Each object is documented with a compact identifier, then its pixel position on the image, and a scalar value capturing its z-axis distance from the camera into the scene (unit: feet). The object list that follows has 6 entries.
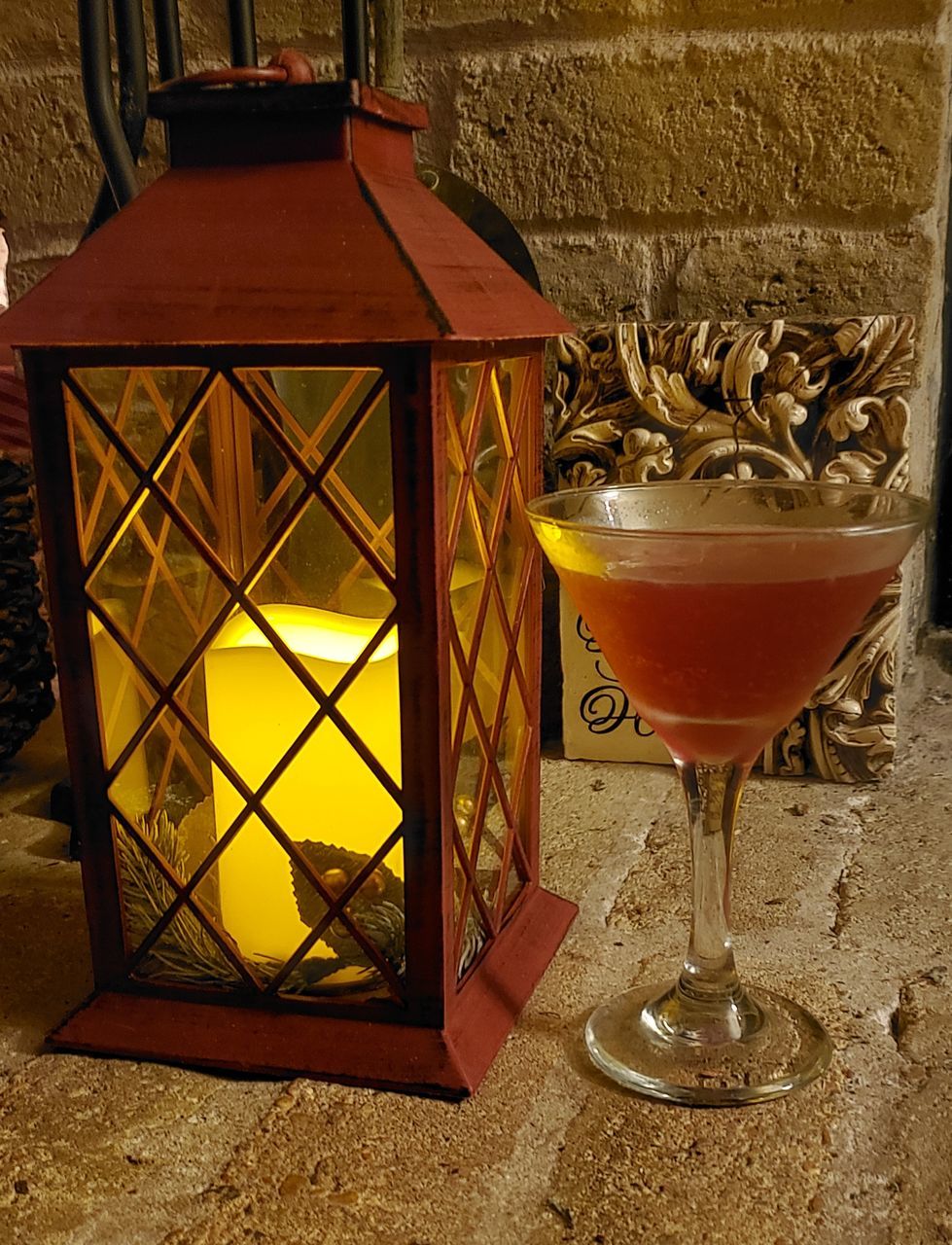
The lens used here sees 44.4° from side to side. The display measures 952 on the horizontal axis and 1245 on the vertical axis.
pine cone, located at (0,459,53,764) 3.18
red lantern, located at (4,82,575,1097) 1.75
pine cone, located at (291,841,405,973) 2.03
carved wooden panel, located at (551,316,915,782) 3.10
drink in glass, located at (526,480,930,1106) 1.77
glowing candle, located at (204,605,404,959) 1.94
